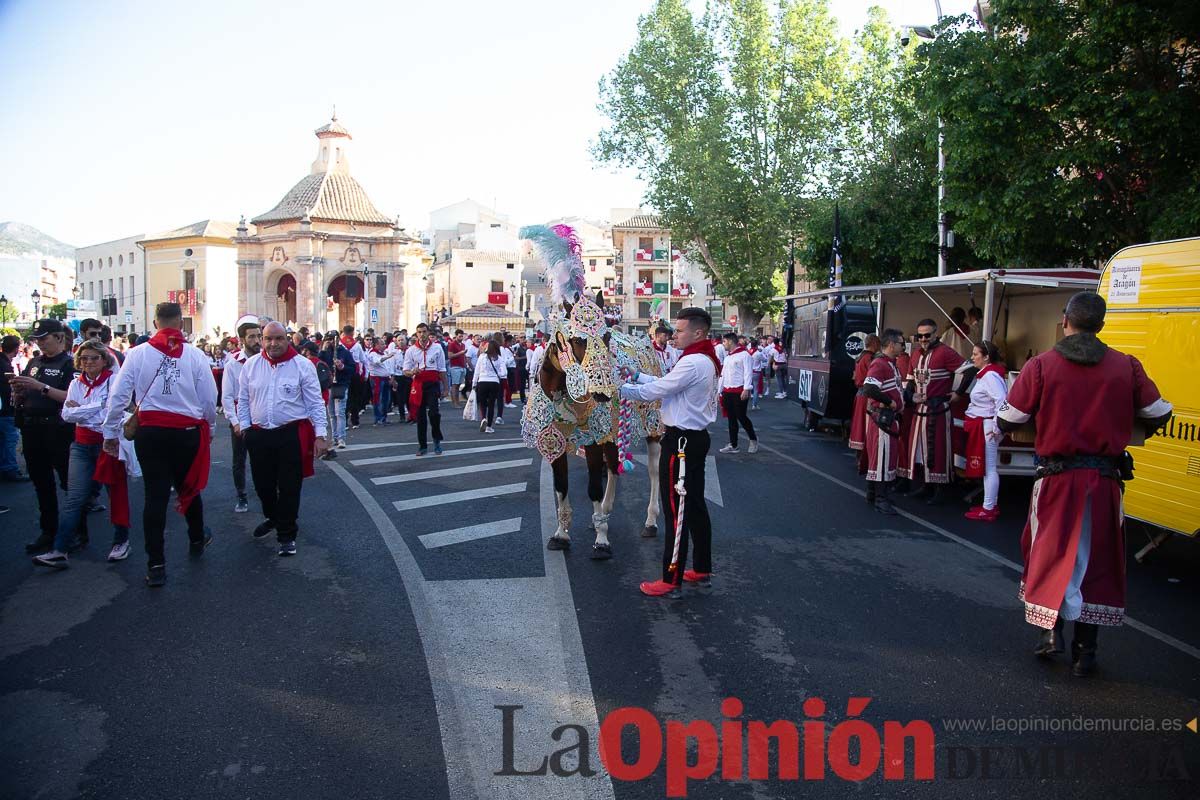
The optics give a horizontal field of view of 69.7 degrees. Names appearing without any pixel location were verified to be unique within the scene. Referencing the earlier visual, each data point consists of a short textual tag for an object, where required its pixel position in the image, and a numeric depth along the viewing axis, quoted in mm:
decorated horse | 7188
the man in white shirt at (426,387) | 13320
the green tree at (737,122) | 35781
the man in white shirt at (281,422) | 7379
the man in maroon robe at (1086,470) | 4844
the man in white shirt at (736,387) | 13461
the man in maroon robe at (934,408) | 10367
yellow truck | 6695
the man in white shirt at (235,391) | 8680
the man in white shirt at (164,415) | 6496
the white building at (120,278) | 78875
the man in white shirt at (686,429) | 6105
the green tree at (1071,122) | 11258
